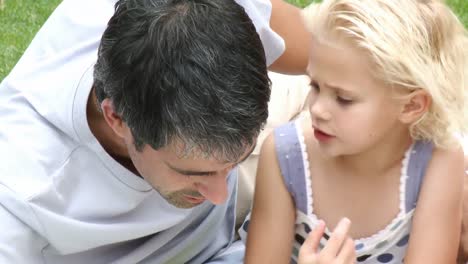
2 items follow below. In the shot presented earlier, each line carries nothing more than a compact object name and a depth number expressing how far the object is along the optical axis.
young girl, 4.80
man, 4.45
